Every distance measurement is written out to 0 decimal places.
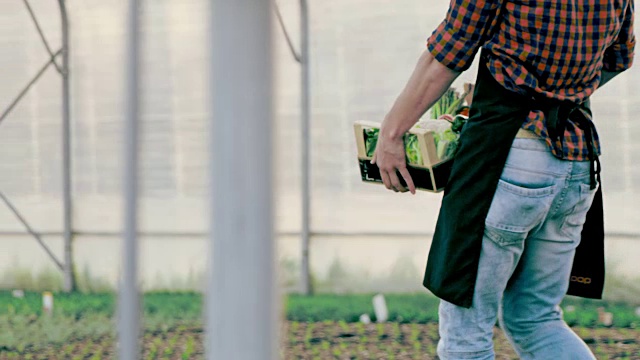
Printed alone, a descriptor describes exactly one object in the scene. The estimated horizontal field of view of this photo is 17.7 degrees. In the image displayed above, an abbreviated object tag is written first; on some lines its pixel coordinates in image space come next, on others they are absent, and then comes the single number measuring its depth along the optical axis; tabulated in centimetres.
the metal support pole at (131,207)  518
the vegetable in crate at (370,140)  609
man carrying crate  580
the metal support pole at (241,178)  516
